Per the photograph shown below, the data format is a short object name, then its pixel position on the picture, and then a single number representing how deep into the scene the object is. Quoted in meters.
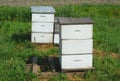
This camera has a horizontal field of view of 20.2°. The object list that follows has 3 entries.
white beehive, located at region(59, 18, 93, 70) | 7.07
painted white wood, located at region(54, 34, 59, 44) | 10.02
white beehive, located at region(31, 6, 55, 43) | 9.84
